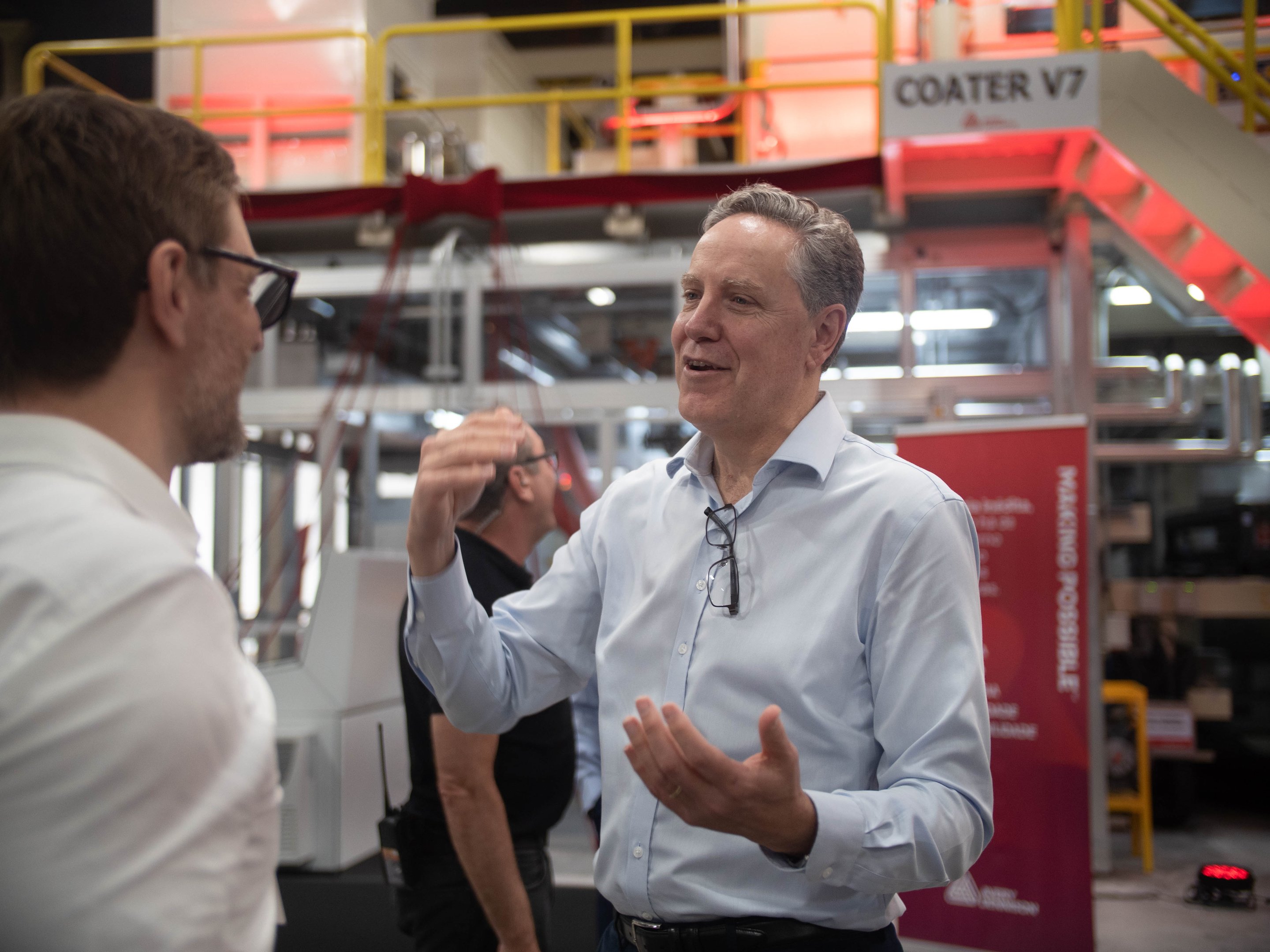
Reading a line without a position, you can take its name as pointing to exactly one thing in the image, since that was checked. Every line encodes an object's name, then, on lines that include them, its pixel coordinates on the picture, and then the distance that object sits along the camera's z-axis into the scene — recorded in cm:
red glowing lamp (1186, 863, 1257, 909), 471
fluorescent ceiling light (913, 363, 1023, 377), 558
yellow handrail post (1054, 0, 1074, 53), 483
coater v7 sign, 451
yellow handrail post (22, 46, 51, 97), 629
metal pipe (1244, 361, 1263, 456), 512
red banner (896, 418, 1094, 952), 378
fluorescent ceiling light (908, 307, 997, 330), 595
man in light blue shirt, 114
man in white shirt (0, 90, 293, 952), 60
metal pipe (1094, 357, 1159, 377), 534
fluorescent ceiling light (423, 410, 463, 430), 599
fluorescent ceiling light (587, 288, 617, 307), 643
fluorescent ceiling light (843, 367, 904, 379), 574
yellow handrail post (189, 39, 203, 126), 623
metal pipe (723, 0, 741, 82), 680
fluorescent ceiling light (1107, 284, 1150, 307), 595
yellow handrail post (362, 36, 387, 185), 612
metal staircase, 443
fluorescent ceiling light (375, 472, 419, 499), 883
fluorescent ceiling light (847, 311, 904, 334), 620
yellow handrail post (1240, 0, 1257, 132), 466
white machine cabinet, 493
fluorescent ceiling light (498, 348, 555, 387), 735
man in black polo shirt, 197
